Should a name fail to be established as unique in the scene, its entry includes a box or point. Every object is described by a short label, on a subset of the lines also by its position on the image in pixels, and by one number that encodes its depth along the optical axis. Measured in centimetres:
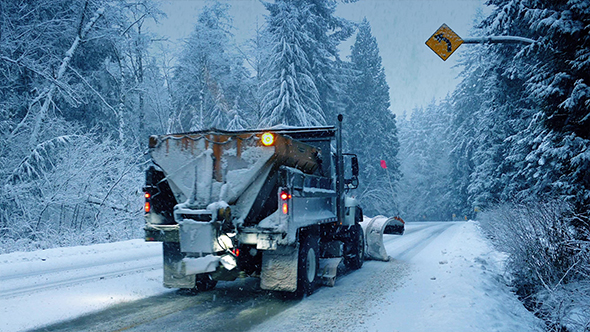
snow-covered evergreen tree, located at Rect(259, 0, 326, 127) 2557
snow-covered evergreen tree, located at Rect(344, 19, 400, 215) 3819
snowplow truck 575
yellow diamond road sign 891
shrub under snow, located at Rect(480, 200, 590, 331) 513
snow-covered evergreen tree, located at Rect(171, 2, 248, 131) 2831
